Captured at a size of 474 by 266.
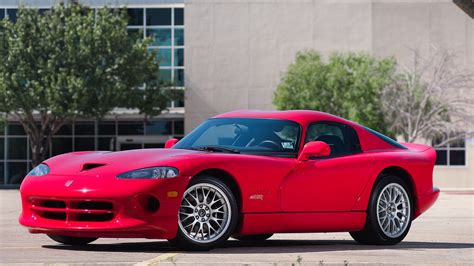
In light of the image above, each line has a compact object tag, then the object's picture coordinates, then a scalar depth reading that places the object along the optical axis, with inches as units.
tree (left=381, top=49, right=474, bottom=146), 1878.7
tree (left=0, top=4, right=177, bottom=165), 1802.4
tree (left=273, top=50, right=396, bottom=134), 1894.7
